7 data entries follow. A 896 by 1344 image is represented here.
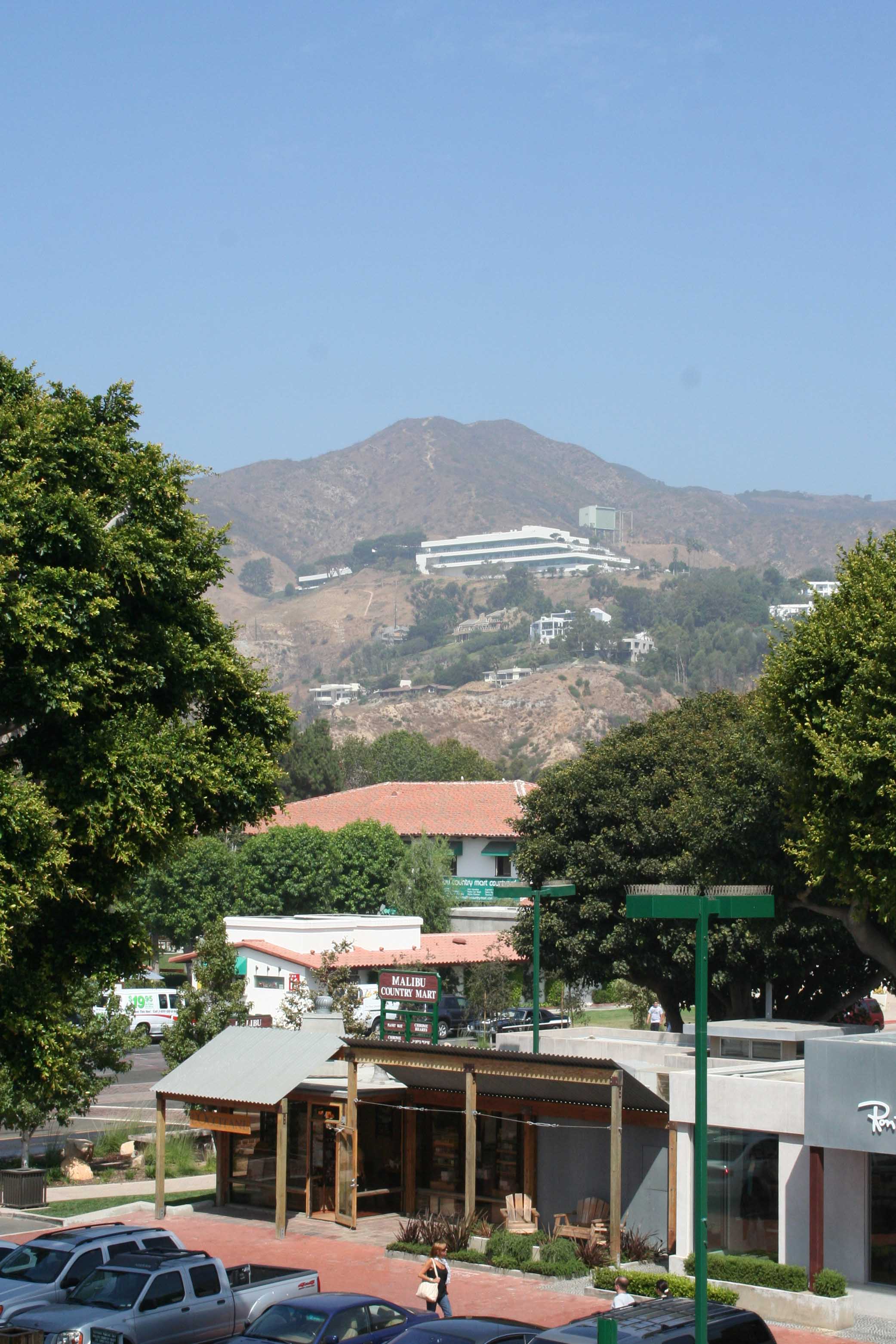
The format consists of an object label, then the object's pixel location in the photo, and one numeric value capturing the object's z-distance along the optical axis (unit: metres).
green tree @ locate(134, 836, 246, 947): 71.25
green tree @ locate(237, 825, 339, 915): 70.88
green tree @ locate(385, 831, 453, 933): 71.12
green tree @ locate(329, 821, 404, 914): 72.06
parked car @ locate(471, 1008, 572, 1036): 52.94
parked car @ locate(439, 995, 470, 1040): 53.81
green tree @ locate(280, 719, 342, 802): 110.81
